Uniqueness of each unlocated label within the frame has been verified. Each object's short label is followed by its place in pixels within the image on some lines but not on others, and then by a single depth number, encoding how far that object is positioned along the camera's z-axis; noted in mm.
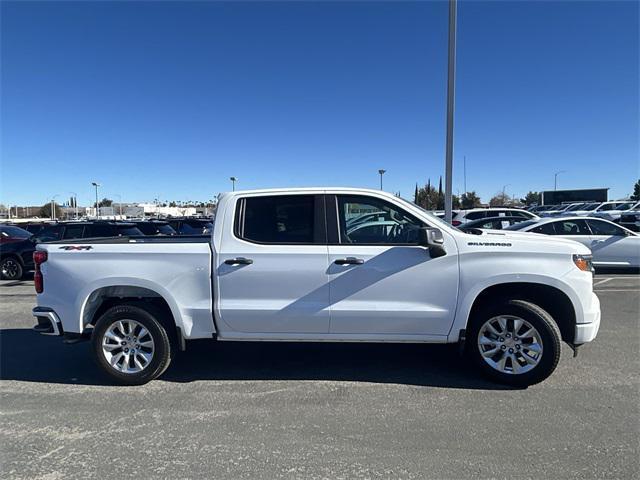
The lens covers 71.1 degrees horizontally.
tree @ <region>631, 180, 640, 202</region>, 90650
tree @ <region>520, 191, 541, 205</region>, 99188
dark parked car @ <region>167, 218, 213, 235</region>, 16125
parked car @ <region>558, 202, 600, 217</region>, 32531
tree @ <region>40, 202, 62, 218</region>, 100188
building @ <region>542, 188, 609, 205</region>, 72000
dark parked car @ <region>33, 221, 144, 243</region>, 11648
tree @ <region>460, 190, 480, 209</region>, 70669
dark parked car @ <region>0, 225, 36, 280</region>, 12094
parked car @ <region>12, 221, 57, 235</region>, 20056
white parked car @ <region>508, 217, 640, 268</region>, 10961
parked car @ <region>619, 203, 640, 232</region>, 13177
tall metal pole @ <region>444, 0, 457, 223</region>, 10328
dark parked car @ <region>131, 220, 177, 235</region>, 13000
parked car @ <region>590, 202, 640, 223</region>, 31878
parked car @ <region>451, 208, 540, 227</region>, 18031
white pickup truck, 4238
